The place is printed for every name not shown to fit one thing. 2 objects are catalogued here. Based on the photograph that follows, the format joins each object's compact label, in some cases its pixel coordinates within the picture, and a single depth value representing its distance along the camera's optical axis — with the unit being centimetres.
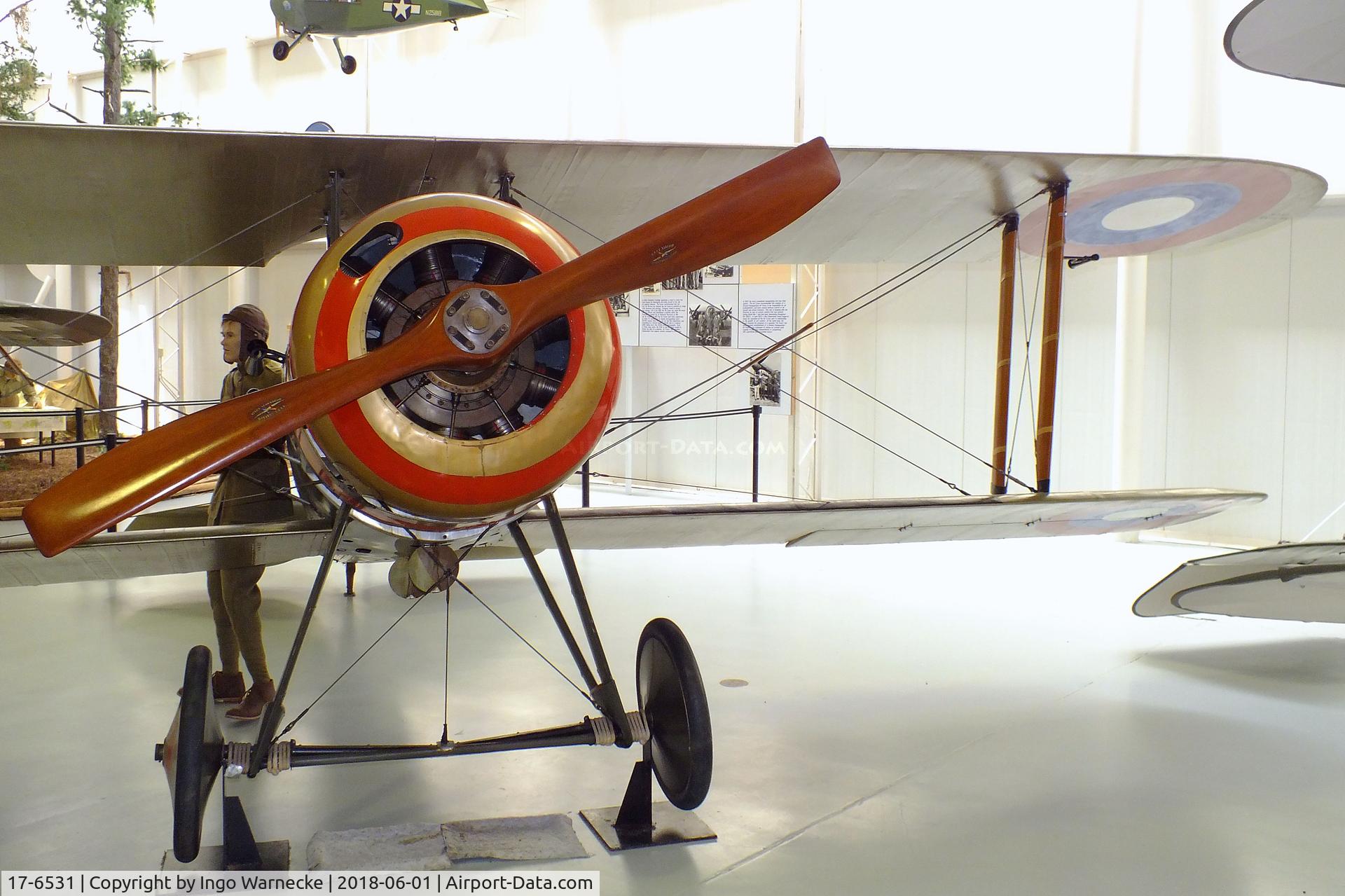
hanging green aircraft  1131
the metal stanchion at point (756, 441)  751
